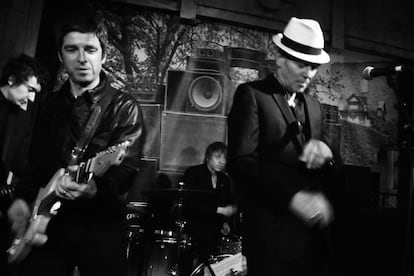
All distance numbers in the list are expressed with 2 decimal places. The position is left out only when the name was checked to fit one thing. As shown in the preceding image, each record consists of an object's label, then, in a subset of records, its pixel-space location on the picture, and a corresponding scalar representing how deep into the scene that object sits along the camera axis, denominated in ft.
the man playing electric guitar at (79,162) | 7.51
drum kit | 14.44
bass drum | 14.43
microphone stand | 8.55
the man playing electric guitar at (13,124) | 10.97
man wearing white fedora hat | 6.48
